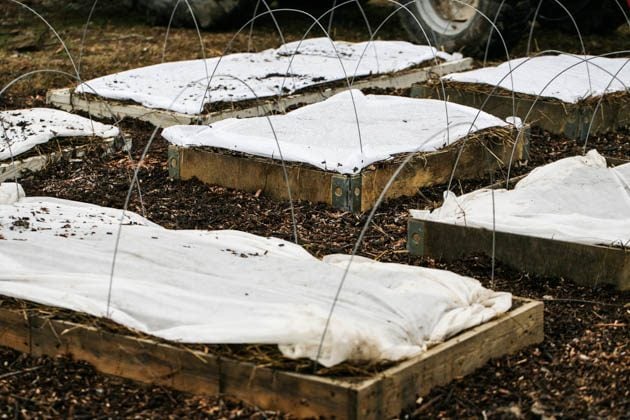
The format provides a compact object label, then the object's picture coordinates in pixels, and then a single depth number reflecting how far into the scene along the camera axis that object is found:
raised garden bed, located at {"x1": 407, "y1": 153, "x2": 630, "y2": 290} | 6.80
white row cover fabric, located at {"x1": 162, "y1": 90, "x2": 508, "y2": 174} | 8.79
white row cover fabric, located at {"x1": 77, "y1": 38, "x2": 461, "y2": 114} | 11.09
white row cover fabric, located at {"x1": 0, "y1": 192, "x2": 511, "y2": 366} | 5.25
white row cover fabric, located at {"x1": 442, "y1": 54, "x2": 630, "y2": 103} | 10.90
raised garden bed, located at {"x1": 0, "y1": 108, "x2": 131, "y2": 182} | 9.32
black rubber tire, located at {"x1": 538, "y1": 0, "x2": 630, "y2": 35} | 15.06
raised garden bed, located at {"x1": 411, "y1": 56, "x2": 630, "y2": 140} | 10.74
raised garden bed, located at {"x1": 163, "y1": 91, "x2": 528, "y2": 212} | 8.60
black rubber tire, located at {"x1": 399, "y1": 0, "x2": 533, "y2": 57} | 13.12
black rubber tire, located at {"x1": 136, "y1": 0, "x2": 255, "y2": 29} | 15.40
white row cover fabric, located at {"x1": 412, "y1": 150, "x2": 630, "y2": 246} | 7.09
